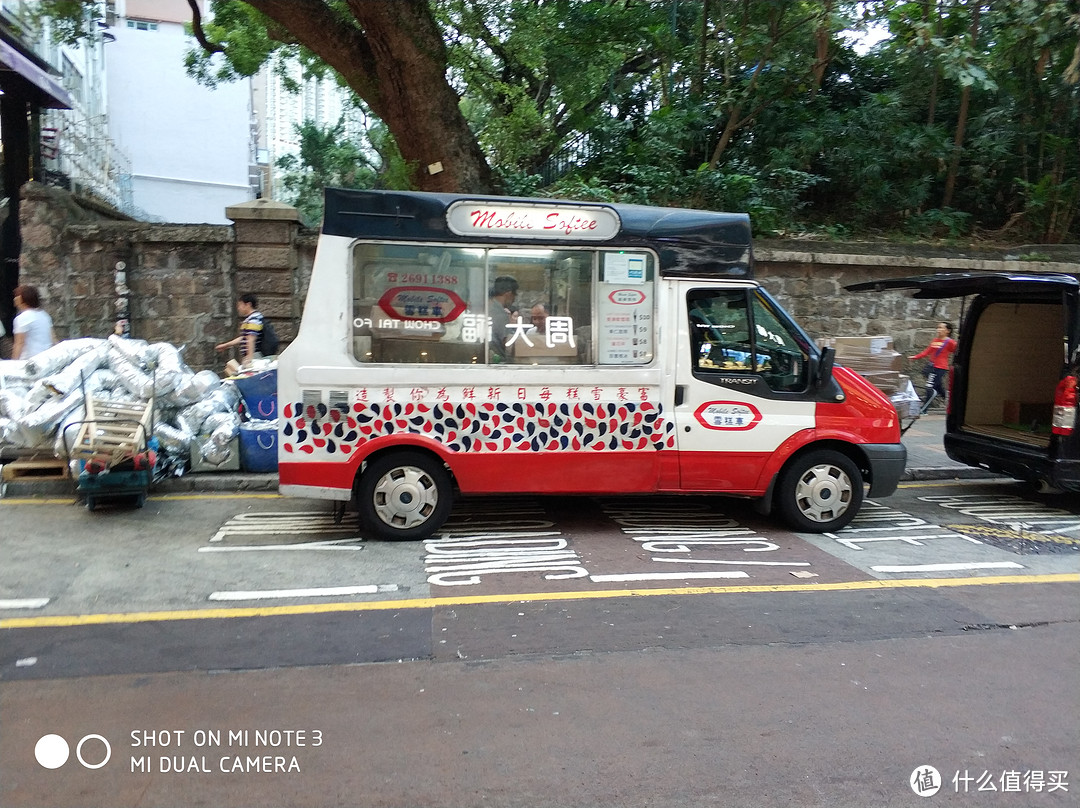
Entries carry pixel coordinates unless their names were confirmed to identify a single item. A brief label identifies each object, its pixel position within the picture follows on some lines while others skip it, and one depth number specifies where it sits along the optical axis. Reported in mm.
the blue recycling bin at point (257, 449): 8062
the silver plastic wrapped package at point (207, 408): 7734
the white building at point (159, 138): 21281
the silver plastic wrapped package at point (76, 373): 6961
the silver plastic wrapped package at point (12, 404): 7109
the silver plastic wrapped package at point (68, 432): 6895
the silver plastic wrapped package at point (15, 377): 7234
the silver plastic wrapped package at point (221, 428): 7742
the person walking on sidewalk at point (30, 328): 8219
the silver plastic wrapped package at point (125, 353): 7344
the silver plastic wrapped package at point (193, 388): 7676
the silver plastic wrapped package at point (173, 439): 7414
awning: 10023
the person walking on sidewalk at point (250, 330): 9227
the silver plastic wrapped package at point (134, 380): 7258
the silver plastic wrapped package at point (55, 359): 7199
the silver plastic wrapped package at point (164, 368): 7457
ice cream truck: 5918
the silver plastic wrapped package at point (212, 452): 7719
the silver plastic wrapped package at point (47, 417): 6957
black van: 6961
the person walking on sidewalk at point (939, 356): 11219
